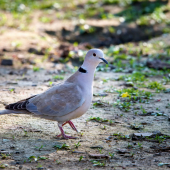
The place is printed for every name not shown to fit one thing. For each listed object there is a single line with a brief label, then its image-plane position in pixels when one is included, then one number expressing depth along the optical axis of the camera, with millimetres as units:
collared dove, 7750
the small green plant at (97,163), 6371
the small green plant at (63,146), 7152
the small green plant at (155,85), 11789
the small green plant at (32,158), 6457
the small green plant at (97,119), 8906
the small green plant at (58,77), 12844
